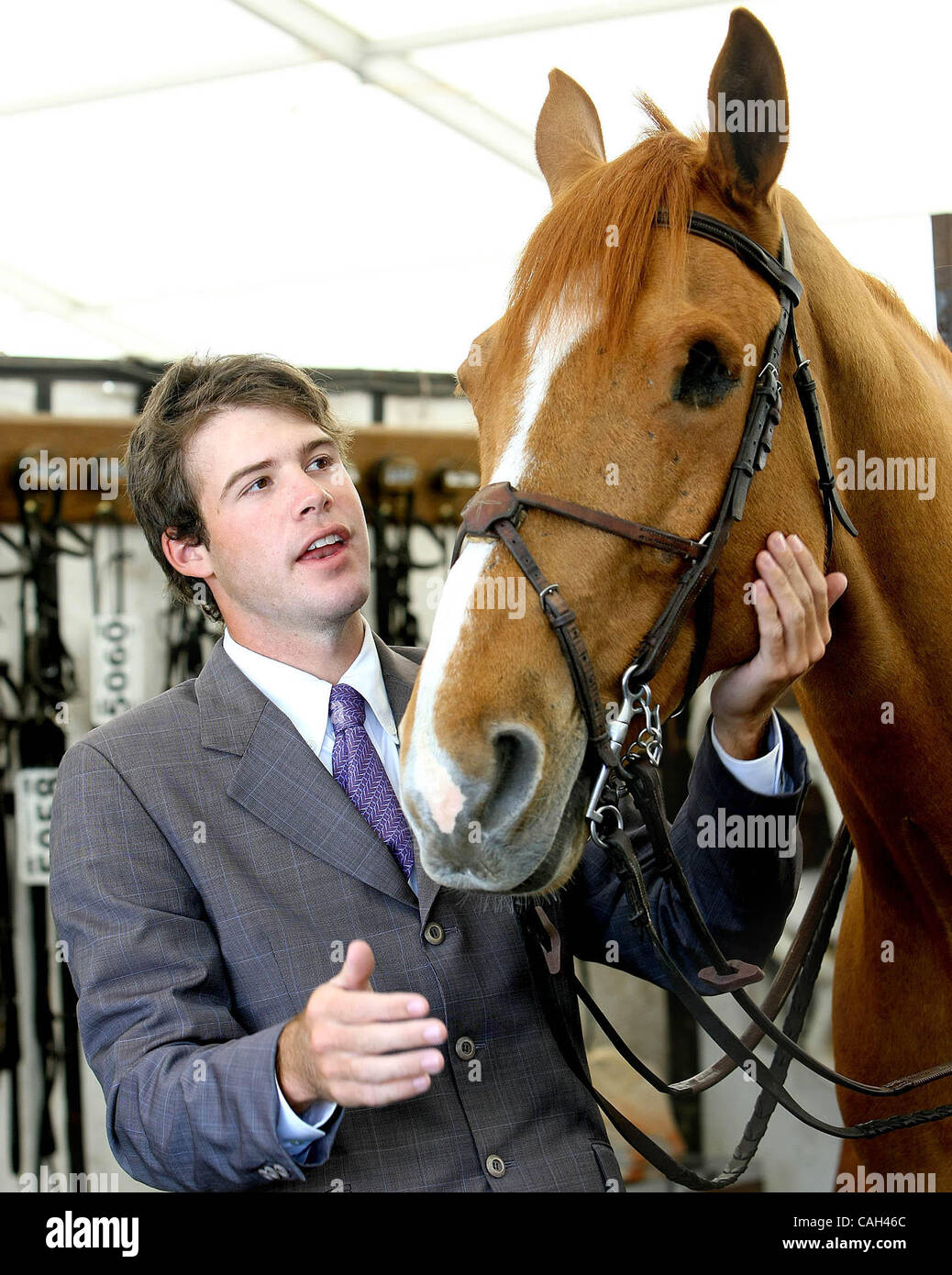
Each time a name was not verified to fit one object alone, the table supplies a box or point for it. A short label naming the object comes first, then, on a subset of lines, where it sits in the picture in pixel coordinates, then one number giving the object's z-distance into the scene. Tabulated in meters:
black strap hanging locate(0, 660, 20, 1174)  2.74
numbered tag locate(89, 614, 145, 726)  2.84
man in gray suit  1.20
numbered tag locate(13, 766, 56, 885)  2.74
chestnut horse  1.10
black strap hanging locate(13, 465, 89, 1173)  2.77
